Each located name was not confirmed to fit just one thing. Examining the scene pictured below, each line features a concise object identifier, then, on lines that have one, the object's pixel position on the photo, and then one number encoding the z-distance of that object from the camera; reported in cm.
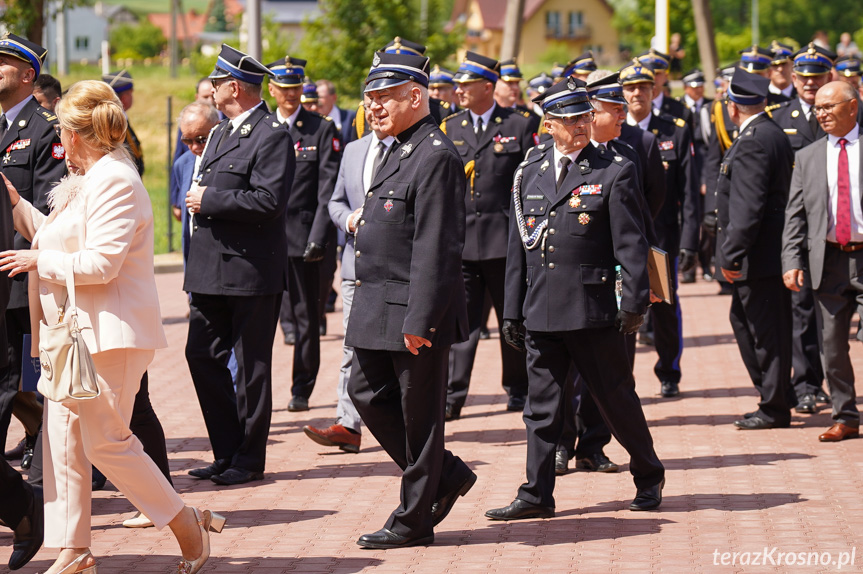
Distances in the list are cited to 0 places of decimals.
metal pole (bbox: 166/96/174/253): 2918
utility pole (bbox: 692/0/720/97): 3958
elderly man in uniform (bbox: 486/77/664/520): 1037
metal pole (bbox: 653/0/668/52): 3204
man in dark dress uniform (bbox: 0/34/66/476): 1169
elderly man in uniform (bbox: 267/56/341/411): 1551
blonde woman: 843
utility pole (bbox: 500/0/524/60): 3872
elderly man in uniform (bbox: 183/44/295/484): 1183
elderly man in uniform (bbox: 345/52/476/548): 942
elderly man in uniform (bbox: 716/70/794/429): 1381
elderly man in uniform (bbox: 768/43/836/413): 1527
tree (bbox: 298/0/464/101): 4978
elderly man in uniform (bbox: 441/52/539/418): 1499
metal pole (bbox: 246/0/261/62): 2636
